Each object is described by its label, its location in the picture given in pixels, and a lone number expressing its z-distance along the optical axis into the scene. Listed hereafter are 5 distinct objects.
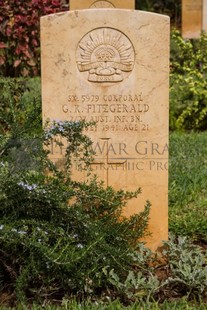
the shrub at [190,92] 7.93
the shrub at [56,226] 3.67
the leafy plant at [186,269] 3.89
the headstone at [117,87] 4.12
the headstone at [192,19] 11.77
